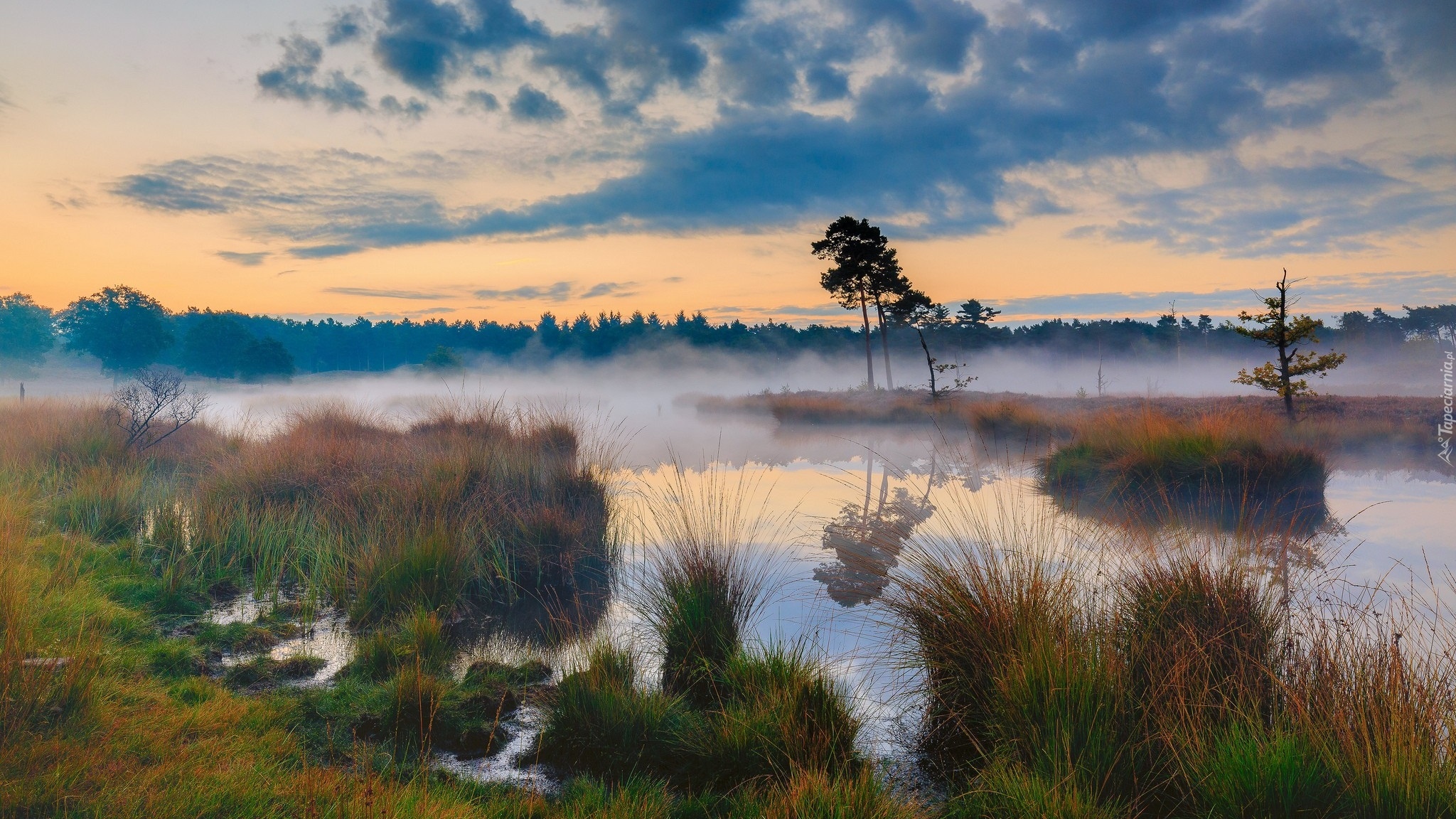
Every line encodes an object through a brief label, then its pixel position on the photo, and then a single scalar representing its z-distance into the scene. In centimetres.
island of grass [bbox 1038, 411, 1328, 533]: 921
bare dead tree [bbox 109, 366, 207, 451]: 1088
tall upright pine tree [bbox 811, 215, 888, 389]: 3241
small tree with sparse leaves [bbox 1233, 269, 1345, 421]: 1355
